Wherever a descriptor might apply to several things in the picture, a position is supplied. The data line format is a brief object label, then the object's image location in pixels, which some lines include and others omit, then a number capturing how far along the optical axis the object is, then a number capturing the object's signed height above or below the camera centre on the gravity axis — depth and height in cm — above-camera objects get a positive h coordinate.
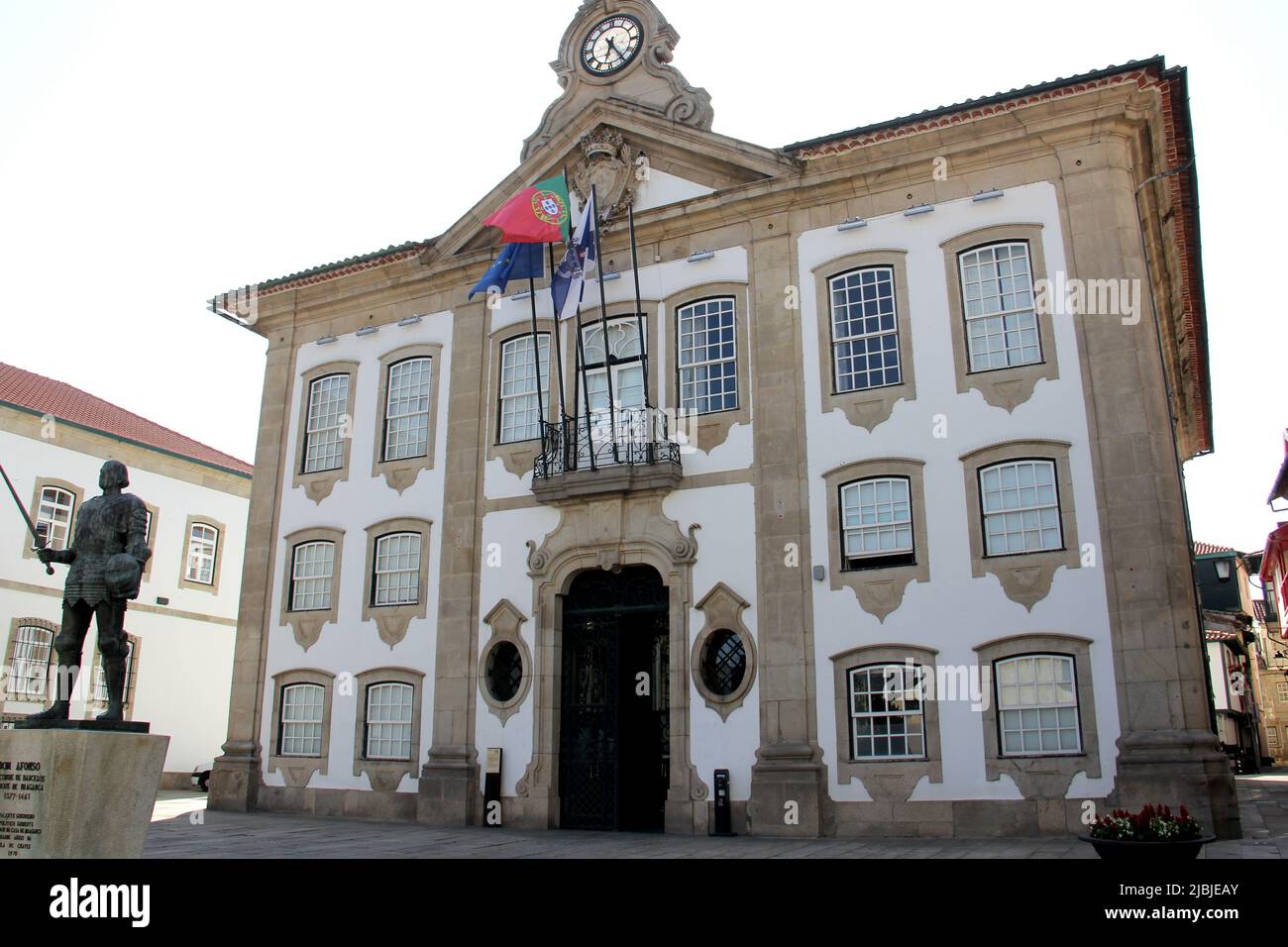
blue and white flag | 1817 +798
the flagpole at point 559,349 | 1878 +698
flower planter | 925 -82
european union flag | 1903 +833
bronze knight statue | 1025 +166
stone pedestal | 911 -29
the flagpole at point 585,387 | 1845 +608
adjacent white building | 2830 +561
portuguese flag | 1841 +886
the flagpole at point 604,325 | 1759 +683
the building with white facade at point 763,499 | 1492 +397
